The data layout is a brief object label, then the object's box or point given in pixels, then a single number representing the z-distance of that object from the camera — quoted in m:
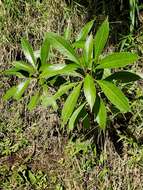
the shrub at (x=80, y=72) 2.18
